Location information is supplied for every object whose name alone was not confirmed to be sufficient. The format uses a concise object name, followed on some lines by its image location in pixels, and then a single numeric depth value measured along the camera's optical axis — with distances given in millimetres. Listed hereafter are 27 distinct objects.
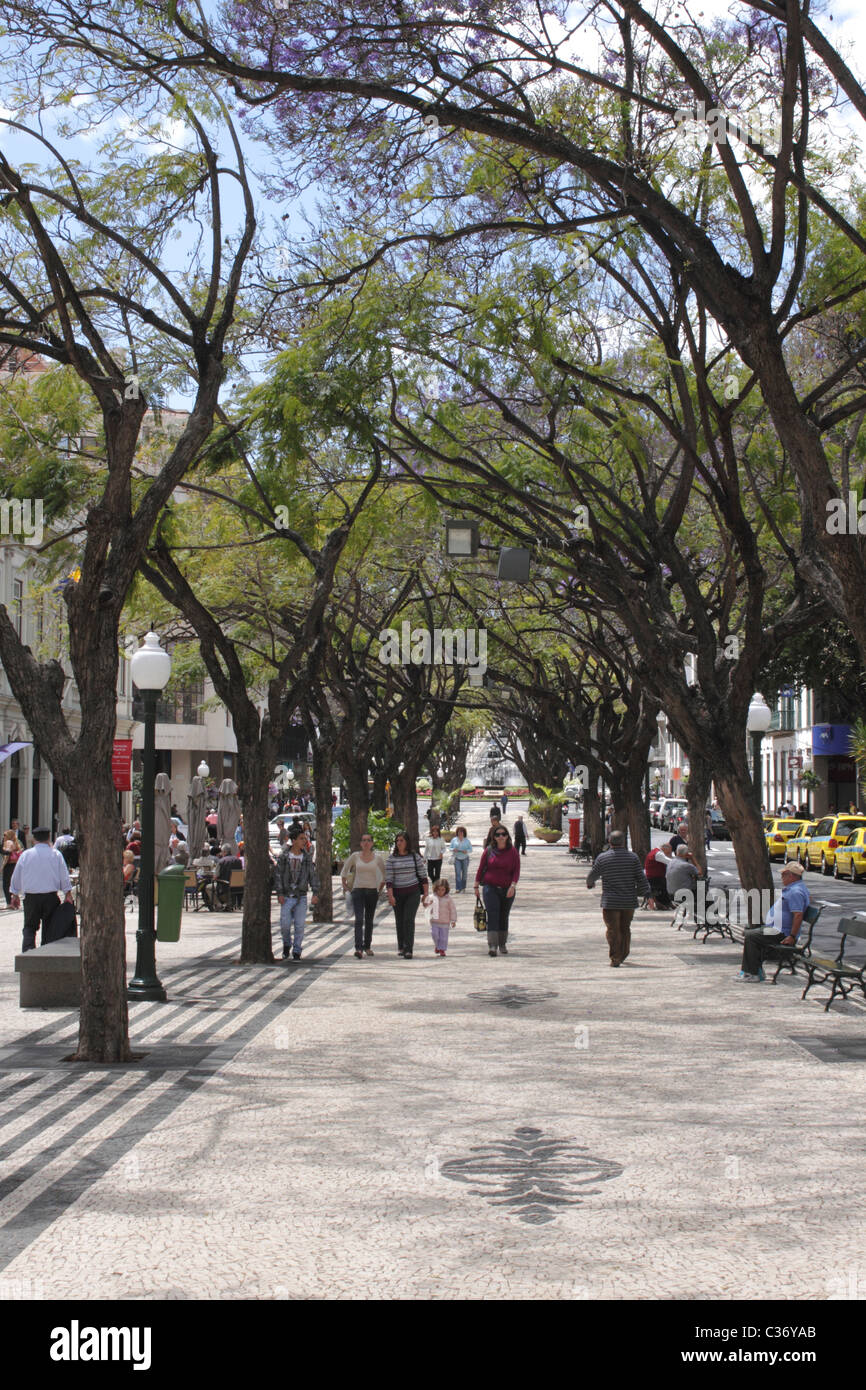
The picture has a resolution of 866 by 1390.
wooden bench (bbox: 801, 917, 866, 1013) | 14016
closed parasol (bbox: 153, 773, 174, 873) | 23953
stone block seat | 13781
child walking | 19906
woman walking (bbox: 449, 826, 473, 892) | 33000
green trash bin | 19547
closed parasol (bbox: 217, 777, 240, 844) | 32500
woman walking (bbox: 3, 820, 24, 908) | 28922
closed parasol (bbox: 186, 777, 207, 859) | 32344
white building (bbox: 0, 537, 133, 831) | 48250
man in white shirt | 16484
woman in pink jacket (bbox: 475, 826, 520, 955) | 19969
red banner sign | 31109
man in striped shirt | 18250
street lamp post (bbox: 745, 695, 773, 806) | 23219
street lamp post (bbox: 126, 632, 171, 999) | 14781
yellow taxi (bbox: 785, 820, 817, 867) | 46781
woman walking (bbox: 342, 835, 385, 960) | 20031
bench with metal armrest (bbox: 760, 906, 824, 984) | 16062
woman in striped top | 20047
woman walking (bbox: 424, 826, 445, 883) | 31406
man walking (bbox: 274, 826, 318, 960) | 19062
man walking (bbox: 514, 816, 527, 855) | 42344
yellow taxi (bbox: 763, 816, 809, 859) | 50656
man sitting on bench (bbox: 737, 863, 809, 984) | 16359
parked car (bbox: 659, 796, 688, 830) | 69500
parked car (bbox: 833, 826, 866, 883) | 39250
